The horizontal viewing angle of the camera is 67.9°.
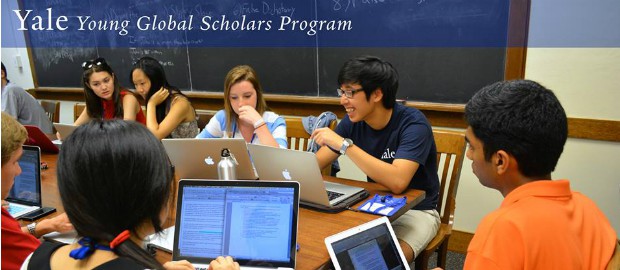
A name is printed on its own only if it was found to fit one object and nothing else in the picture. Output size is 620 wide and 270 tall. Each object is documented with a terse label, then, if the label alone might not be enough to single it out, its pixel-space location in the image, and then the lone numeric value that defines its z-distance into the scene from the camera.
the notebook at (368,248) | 1.26
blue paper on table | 1.60
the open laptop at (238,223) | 1.24
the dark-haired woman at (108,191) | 0.86
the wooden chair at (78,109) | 3.48
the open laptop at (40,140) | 2.55
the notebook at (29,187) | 1.75
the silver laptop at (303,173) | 1.55
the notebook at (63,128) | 2.42
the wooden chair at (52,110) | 3.70
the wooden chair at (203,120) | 3.06
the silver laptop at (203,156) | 1.74
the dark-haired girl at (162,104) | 2.85
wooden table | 1.31
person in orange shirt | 0.92
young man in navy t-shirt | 1.82
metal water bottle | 1.62
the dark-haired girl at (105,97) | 3.06
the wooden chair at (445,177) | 2.05
